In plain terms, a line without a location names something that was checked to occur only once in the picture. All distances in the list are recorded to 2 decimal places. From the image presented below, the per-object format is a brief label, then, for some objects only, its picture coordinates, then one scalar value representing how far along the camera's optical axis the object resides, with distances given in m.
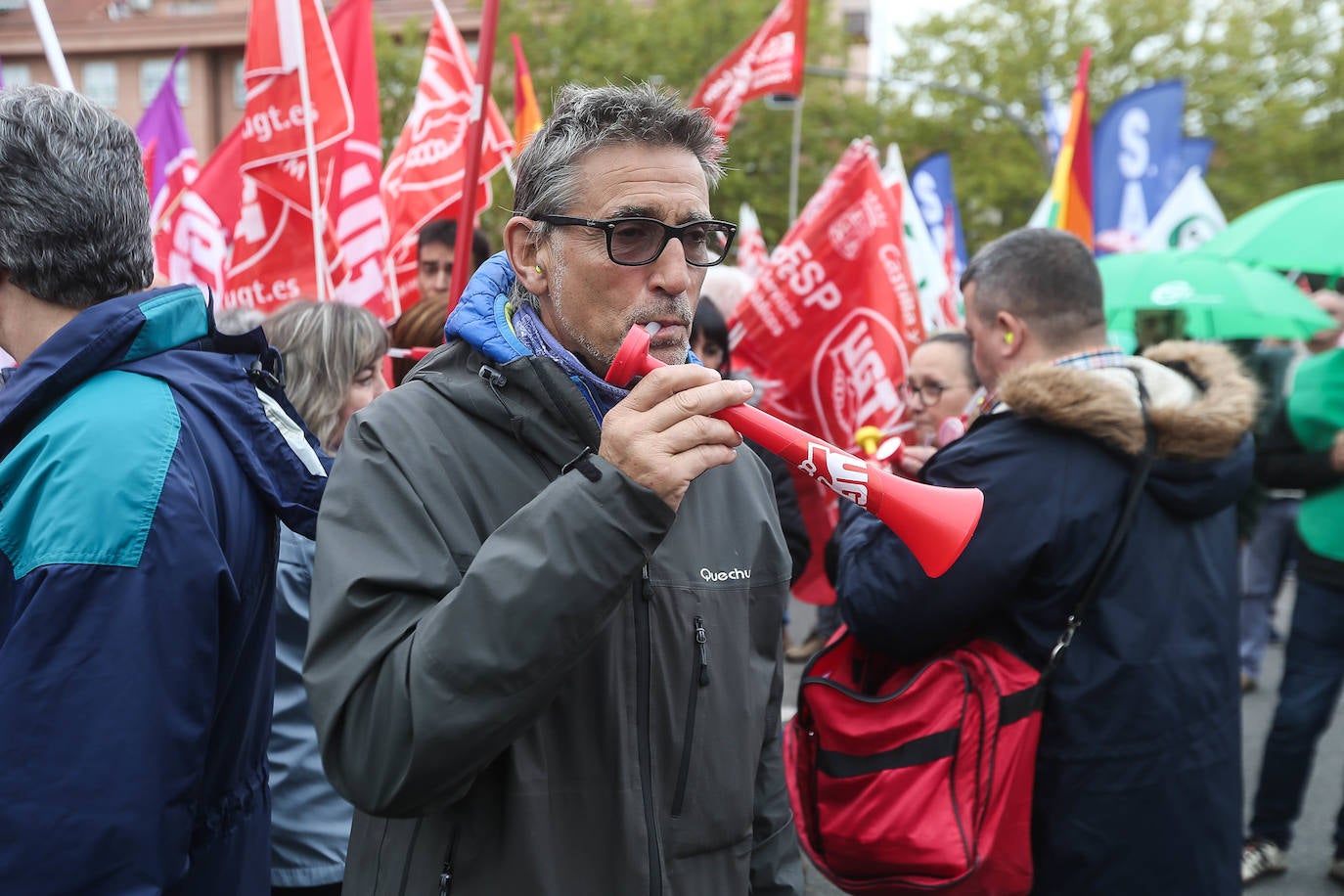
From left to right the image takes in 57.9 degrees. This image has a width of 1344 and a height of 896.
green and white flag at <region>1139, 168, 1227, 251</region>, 8.98
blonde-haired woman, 2.45
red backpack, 2.47
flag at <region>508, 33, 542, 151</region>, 7.19
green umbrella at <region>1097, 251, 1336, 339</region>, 6.14
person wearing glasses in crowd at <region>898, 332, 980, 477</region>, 3.98
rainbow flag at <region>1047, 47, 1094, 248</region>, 6.74
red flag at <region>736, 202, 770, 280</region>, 9.29
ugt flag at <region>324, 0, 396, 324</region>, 5.11
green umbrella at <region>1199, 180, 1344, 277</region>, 4.75
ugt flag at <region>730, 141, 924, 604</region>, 4.62
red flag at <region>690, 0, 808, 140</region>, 7.00
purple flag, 7.30
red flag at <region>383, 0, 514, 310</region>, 5.93
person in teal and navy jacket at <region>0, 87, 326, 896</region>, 1.48
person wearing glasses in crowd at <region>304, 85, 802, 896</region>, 1.38
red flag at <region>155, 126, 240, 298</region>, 5.92
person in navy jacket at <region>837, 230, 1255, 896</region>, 2.52
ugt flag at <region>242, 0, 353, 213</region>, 4.81
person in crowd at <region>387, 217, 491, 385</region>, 4.11
